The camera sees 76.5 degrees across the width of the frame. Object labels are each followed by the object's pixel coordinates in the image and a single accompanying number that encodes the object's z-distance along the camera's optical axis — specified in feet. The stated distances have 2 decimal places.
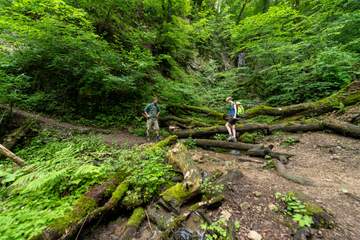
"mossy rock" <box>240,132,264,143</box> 31.58
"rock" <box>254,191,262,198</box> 14.56
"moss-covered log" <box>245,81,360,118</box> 33.09
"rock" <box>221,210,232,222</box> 12.36
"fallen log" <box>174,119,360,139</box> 28.12
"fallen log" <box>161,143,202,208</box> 13.60
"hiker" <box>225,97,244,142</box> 30.50
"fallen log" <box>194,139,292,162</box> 24.76
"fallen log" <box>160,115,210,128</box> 40.40
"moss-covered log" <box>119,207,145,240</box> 12.26
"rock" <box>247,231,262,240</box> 11.28
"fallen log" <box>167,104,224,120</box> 44.02
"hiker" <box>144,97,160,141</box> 34.60
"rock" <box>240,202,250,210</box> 13.44
